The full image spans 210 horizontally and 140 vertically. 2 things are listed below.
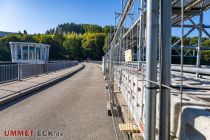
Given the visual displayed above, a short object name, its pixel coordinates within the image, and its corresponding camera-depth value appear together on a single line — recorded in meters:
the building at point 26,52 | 26.96
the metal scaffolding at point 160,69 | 1.06
